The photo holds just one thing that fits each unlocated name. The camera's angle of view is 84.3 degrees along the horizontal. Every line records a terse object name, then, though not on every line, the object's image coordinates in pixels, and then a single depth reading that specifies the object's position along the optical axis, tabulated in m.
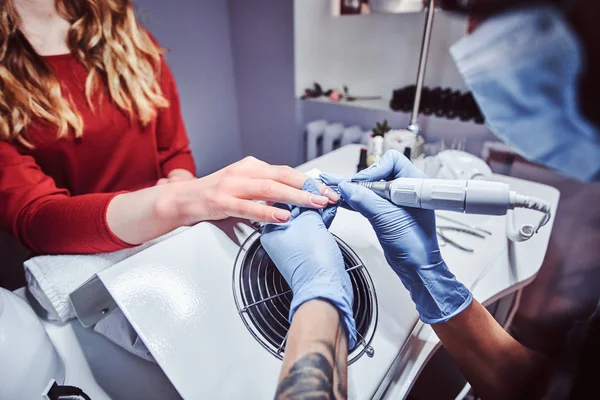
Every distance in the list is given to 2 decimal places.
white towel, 0.63
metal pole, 0.99
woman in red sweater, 0.70
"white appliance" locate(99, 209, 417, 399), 0.49
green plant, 1.32
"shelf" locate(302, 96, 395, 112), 1.89
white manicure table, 0.58
